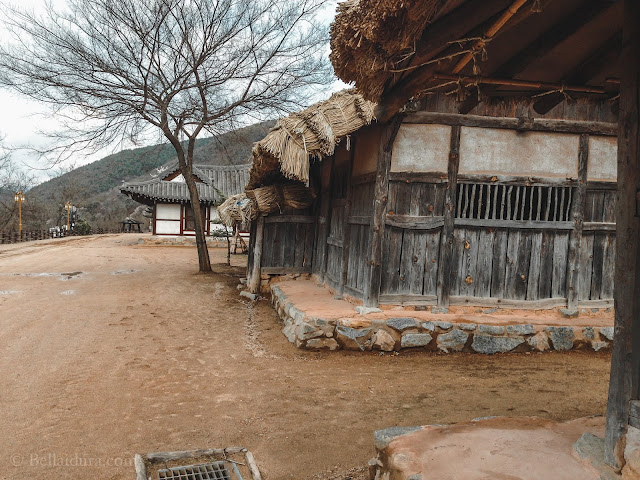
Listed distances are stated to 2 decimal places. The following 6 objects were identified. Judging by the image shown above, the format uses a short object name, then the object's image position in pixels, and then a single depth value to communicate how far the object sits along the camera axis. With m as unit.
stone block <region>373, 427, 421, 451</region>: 2.79
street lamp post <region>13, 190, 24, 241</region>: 28.72
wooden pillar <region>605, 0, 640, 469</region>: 2.25
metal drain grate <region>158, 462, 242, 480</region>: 3.15
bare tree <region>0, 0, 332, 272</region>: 11.80
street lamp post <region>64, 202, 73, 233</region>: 35.33
